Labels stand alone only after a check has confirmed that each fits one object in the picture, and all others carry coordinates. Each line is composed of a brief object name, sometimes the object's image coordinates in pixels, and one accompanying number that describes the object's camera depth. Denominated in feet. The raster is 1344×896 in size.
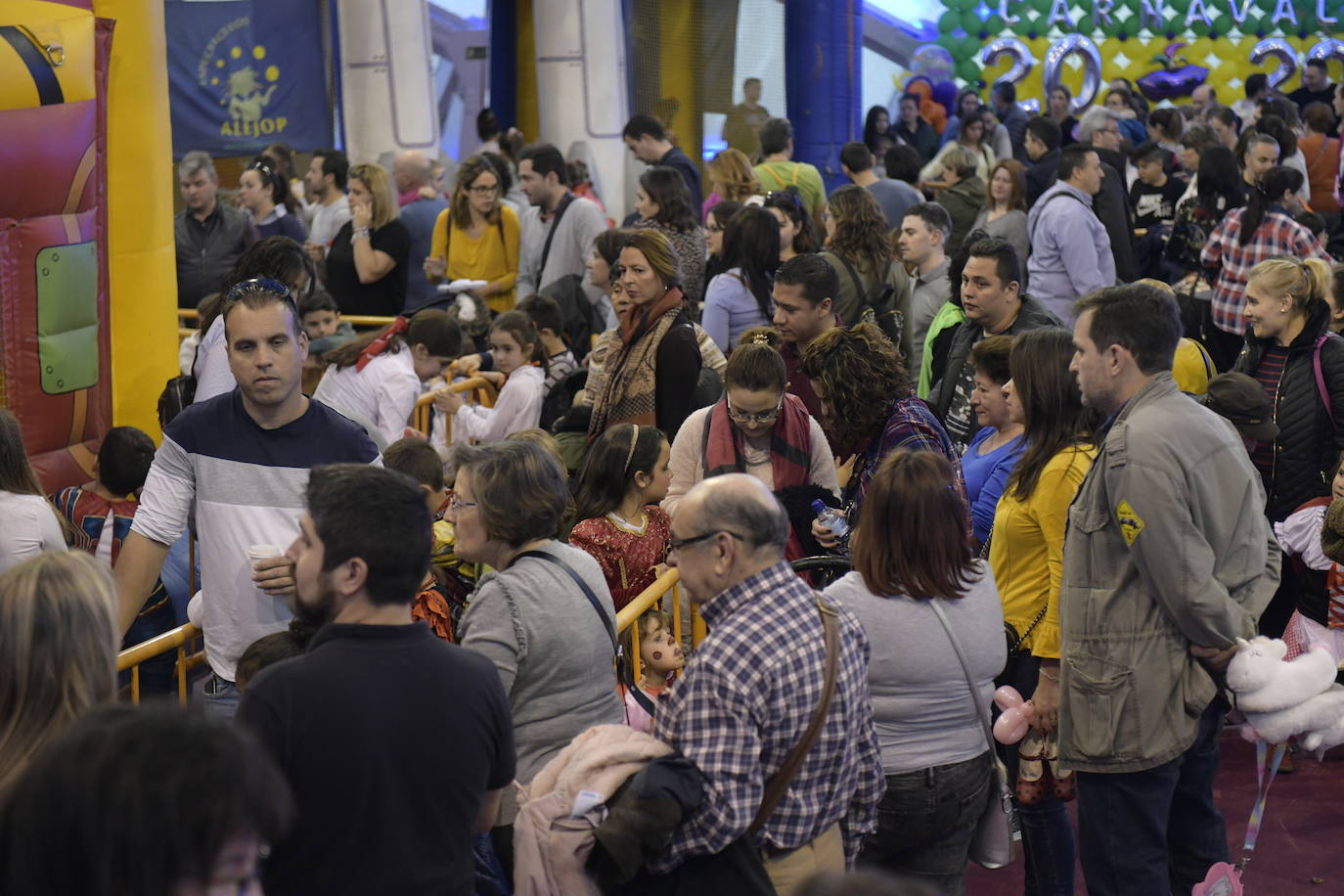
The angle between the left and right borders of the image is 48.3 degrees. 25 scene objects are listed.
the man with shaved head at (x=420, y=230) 28.73
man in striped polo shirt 11.97
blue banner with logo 44.16
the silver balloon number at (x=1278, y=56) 69.00
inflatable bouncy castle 18.26
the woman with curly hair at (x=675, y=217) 24.84
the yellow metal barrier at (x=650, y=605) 13.46
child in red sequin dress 15.03
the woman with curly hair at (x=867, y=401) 14.33
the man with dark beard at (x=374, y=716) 7.70
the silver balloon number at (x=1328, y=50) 69.15
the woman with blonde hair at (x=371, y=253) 27.61
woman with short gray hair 10.21
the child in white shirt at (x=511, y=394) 22.03
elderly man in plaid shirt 8.87
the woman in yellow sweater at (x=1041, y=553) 13.01
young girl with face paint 14.33
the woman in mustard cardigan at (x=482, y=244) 28.09
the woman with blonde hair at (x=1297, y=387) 19.58
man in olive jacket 11.34
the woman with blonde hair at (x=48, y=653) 7.98
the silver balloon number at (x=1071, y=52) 69.97
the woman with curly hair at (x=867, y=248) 23.06
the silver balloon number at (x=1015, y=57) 70.13
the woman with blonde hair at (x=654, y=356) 18.19
